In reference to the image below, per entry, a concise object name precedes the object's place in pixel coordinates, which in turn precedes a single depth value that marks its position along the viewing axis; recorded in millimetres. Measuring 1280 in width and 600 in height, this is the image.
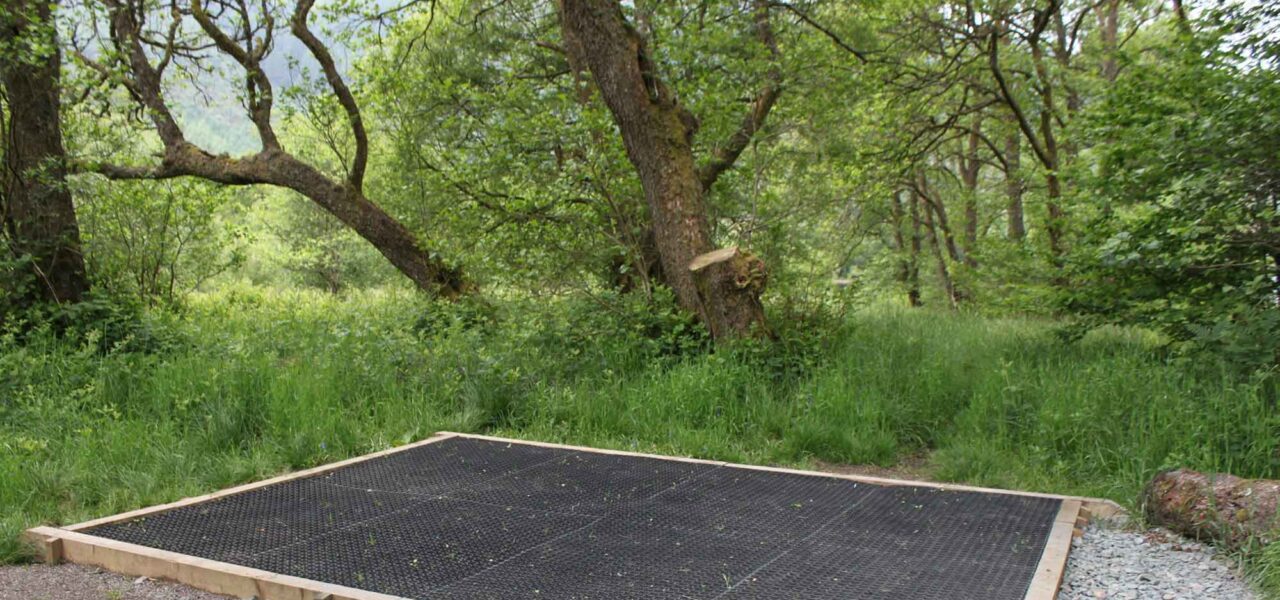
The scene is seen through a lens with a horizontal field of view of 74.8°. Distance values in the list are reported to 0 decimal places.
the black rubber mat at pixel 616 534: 2854
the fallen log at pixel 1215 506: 3193
